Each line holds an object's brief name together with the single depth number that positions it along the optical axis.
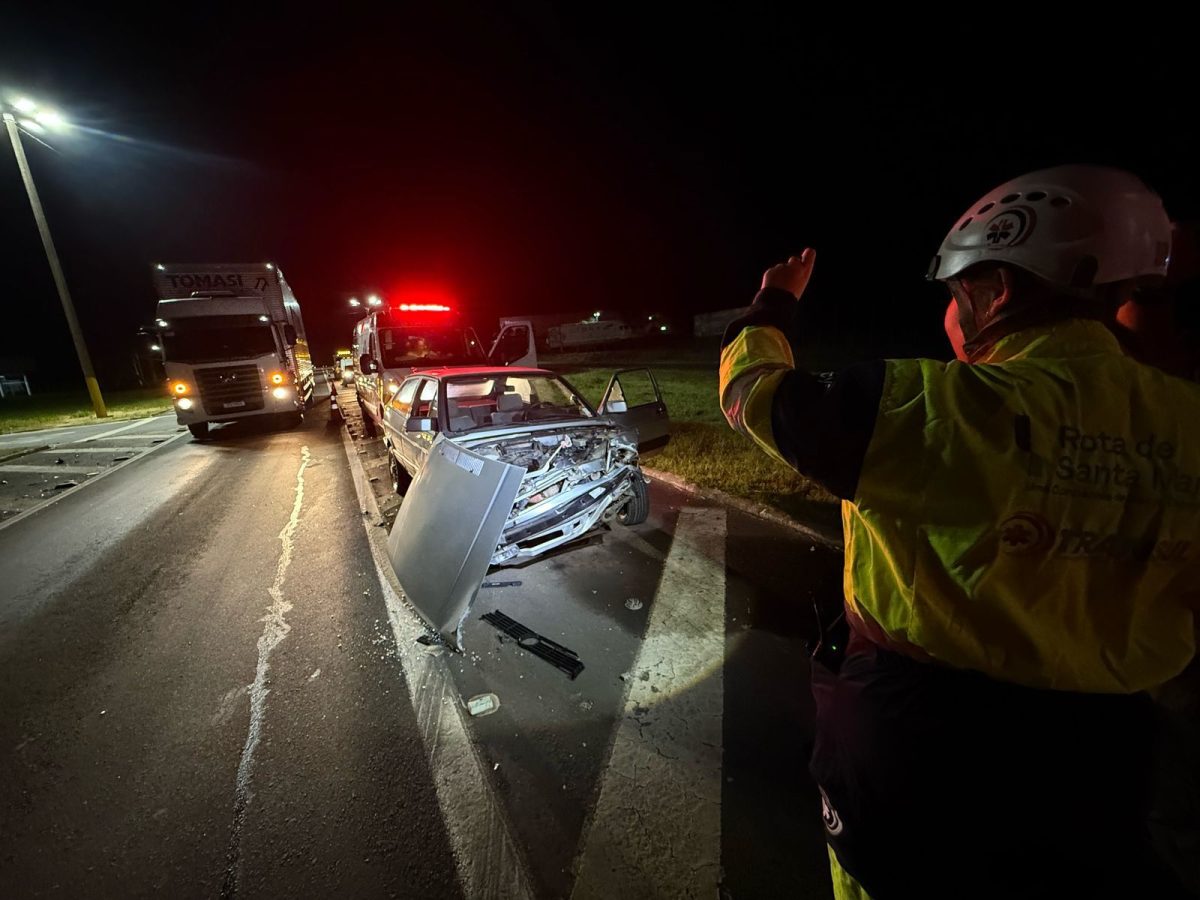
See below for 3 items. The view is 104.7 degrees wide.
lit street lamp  11.69
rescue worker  0.89
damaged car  2.83
